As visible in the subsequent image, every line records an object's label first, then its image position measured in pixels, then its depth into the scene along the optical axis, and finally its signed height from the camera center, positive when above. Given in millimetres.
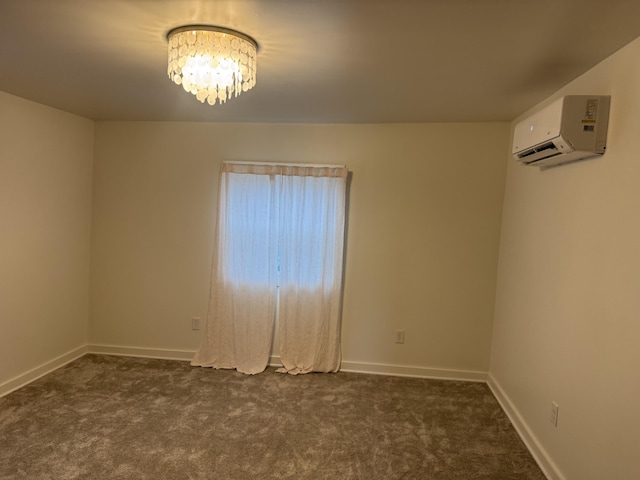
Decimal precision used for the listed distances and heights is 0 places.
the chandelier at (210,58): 1715 +705
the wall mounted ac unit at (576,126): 1857 +539
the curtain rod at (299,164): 3494 +498
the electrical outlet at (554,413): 2197 -1006
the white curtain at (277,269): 3504 -458
